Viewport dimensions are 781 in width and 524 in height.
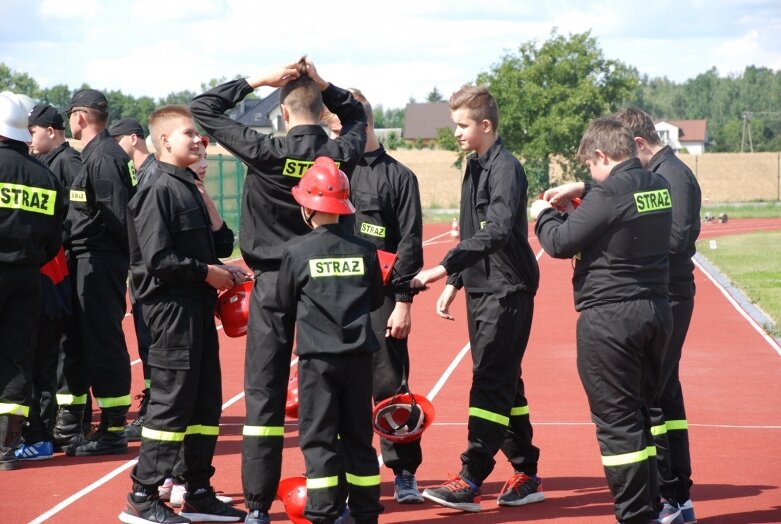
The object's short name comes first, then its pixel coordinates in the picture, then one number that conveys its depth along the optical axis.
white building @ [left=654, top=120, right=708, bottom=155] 126.50
